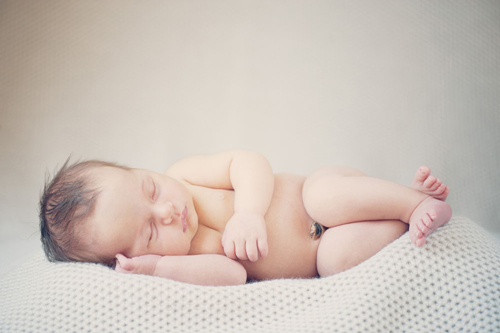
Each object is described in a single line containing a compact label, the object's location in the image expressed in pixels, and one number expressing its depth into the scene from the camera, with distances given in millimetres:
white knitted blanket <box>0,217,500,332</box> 545
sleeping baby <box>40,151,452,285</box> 591
